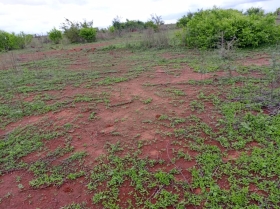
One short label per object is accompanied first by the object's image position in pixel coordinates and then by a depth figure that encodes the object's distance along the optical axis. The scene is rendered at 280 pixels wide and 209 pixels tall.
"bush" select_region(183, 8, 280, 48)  6.76
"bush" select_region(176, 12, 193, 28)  12.42
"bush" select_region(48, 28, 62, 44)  14.23
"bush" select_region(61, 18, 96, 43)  13.70
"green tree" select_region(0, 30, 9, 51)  12.29
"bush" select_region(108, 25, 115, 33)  16.34
